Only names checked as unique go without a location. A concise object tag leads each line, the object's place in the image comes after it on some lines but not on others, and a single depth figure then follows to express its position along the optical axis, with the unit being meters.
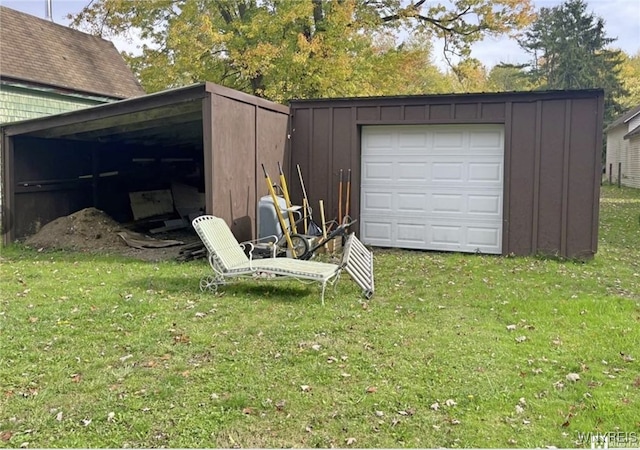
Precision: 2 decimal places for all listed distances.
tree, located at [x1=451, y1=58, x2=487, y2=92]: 16.73
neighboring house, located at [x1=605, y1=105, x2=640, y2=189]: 22.51
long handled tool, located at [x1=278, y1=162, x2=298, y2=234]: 7.55
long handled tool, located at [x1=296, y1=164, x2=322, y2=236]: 8.17
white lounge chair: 5.22
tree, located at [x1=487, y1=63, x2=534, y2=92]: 32.94
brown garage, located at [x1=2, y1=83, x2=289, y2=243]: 7.16
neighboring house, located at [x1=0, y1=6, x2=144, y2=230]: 10.62
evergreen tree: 28.88
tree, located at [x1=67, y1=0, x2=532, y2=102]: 13.95
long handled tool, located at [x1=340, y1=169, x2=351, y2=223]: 8.71
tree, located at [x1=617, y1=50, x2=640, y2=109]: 30.48
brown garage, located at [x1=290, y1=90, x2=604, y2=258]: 7.62
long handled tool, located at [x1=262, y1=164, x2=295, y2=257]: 7.23
